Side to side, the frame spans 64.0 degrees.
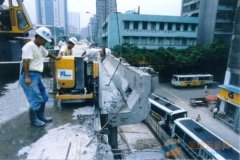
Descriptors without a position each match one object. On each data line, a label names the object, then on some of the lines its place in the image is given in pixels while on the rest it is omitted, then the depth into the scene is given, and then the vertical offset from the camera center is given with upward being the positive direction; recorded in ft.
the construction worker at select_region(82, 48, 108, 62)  35.20 -1.75
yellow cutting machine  15.03 -2.79
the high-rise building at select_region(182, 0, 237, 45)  104.37 +16.13
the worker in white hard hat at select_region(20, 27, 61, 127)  11.80 -1.69
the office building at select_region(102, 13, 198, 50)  95.25 +8.42
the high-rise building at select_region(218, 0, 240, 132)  47.21 -9.55
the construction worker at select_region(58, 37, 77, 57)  19.89 -0.26
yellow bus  80.07 -13.50
